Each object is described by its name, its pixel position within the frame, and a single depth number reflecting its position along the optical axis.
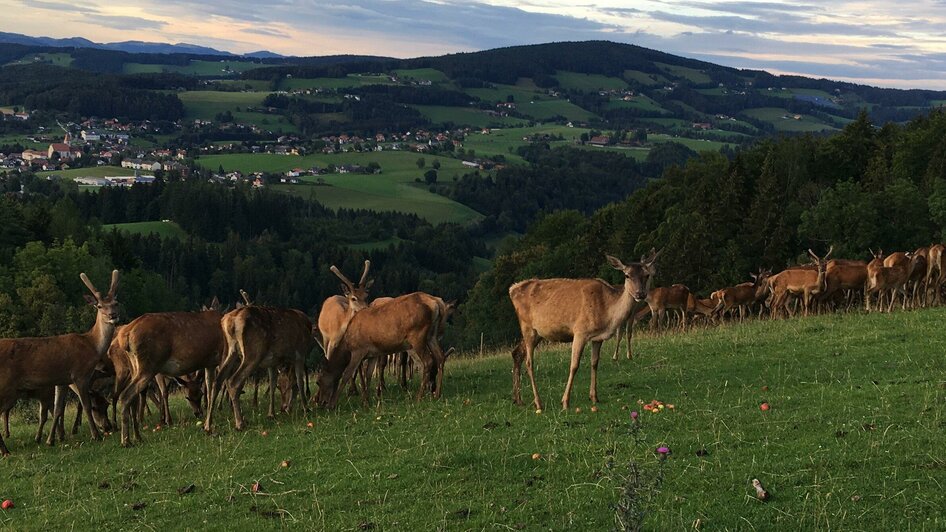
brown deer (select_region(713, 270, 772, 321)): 29.97
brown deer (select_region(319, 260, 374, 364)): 18.41
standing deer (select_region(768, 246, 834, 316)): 26.78
